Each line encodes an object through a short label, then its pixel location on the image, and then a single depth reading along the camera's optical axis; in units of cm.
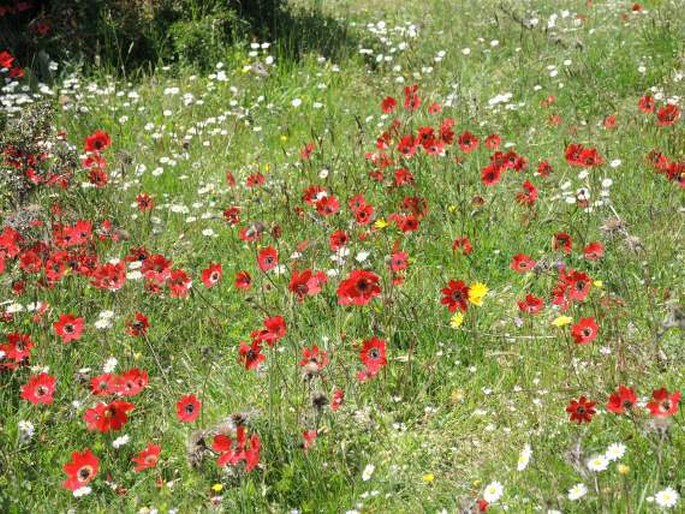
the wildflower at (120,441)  291
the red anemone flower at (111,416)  282
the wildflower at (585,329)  284
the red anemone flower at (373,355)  285
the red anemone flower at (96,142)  418
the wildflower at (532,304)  308
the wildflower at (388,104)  457
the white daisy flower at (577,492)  229
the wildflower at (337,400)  278
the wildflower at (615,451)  238
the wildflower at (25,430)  291
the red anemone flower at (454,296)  304
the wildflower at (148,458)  271
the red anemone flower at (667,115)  420
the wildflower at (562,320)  304
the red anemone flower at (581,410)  247
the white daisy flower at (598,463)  229
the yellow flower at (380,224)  381
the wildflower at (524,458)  241
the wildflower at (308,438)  263
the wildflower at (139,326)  309
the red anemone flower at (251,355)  285
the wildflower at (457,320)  322
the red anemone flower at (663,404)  230
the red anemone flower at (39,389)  297
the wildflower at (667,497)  223
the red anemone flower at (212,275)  349
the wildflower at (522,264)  333
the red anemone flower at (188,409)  283
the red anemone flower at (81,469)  270
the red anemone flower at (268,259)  338
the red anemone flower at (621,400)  238
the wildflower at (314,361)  251
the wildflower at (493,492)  236
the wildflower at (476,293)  311
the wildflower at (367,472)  260
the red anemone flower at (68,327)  328
